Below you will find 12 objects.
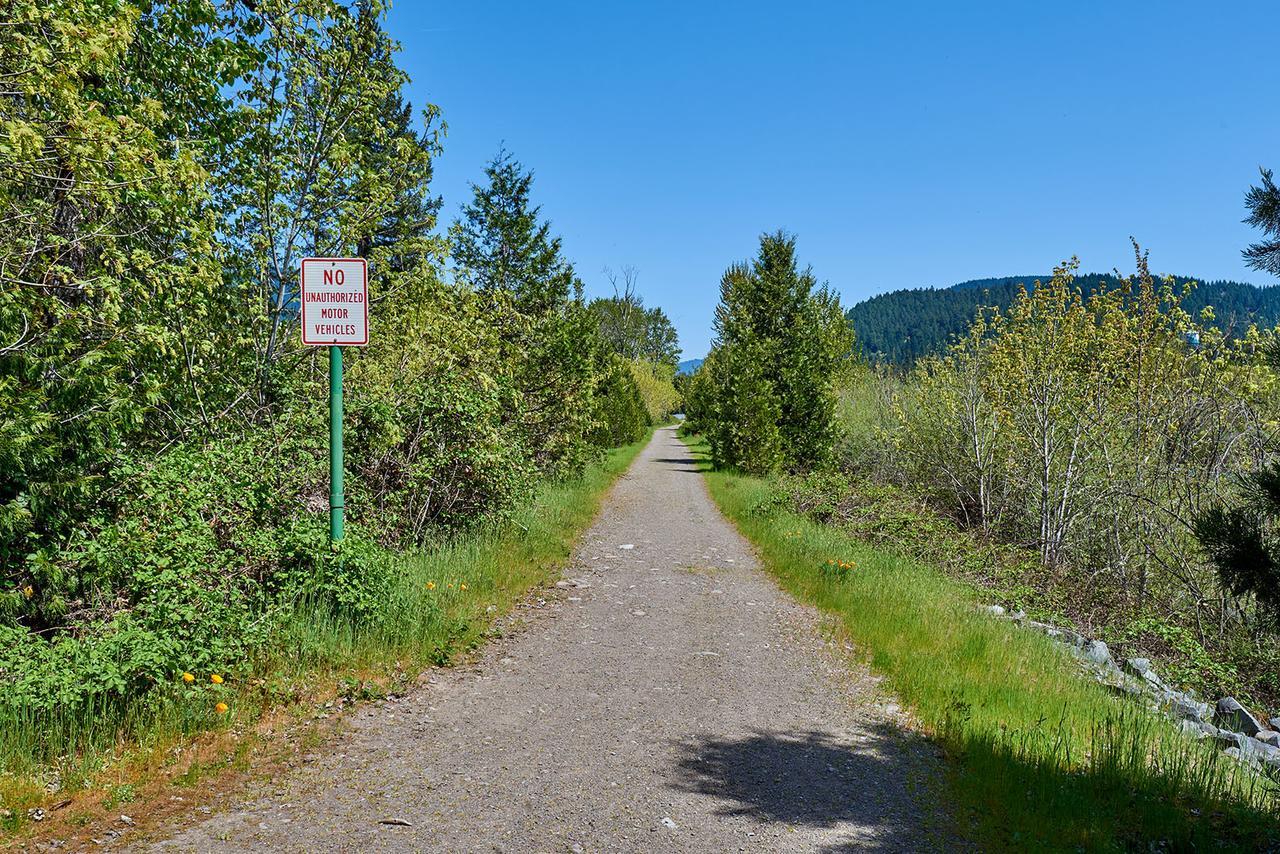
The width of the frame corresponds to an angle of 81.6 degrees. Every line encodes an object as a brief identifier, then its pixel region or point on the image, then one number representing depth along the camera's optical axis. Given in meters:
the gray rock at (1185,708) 6.44
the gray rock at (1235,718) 6.75
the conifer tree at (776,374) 22.31
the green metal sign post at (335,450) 5.86
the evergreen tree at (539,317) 15.24
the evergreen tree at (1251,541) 3.20
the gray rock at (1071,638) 7.98
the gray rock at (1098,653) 7.42
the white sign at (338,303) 5.94
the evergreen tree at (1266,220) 3.29
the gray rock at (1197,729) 5.53
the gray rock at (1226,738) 5.75
